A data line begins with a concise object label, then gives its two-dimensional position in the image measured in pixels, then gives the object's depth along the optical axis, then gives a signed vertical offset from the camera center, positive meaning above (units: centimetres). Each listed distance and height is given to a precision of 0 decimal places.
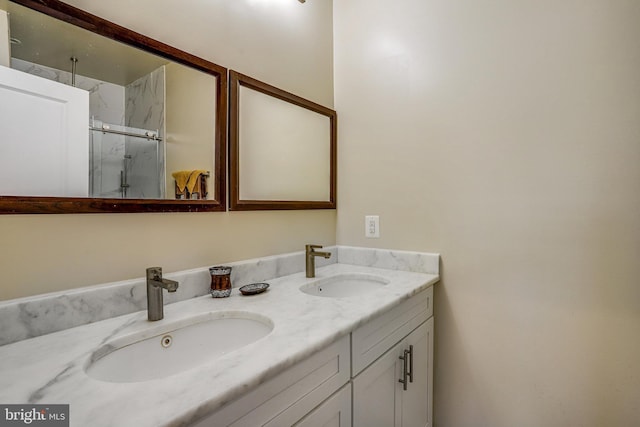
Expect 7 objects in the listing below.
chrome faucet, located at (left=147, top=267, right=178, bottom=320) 86 -25
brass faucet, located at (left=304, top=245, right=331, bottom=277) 138 -23
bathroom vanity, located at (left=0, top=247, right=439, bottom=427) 52 -32
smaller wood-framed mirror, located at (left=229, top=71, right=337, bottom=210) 123 +27
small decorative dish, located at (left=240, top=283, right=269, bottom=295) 109 -29
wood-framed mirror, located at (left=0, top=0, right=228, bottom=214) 77 +27
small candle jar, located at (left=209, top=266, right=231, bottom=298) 107 -26
